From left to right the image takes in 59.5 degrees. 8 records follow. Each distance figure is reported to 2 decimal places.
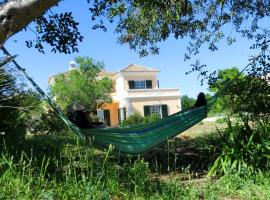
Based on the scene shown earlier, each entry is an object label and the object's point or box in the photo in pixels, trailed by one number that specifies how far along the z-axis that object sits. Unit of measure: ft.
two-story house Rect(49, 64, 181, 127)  66.50
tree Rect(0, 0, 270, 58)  12.33
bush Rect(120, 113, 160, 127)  45.64
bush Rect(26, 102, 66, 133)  26.81
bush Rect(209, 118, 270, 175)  9.36
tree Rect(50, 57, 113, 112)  57.78
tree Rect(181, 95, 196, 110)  72.09
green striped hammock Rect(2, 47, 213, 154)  9.53
